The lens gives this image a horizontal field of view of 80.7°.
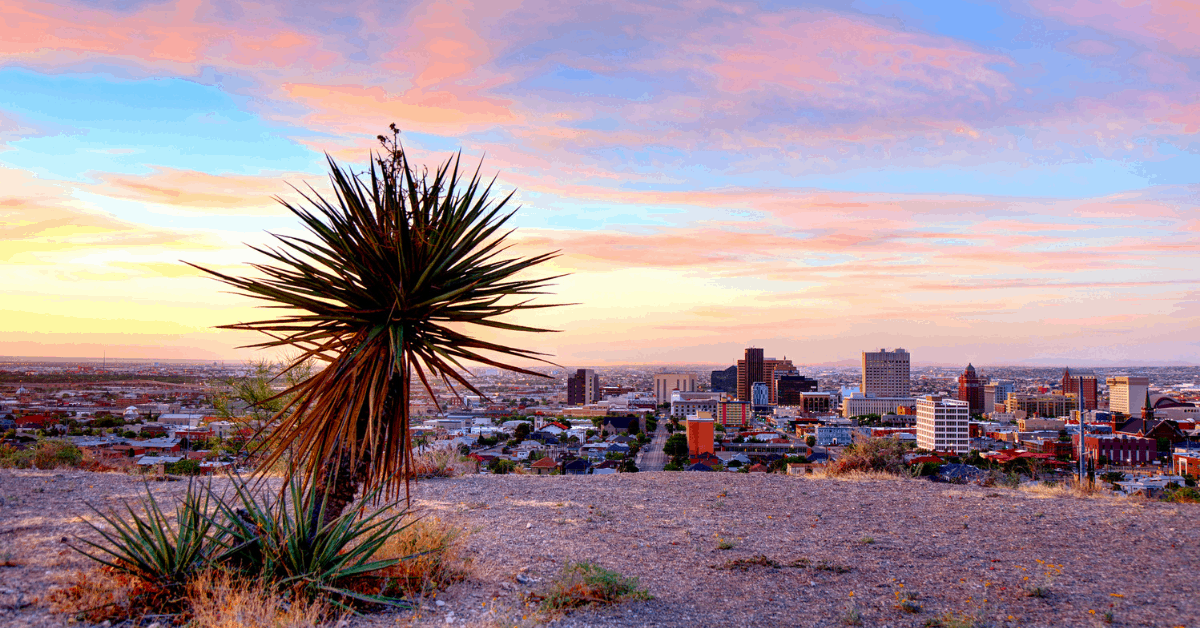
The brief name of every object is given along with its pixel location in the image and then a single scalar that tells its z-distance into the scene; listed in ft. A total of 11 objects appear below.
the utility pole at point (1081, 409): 45.01
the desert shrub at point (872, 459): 48.18
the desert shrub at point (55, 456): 47.03
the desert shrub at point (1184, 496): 38.96
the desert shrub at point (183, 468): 47.77
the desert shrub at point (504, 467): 60.11
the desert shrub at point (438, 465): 43.78
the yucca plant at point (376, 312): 18.43
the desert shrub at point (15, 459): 45.93
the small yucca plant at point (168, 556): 17.84
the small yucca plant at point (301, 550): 17.94
